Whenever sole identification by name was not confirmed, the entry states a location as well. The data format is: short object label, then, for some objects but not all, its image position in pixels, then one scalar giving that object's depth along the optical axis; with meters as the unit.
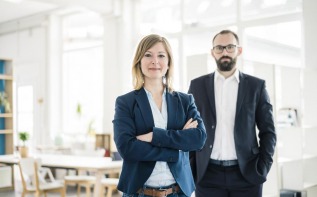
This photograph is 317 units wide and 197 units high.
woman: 2.09
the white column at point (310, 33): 6.15
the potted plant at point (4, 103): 7.64
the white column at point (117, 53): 8.35
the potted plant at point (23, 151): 6.46
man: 2.83
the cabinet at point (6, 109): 7.77
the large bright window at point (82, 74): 9.51
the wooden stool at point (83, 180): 6.12
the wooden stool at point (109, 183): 5.66
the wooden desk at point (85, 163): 5.41
